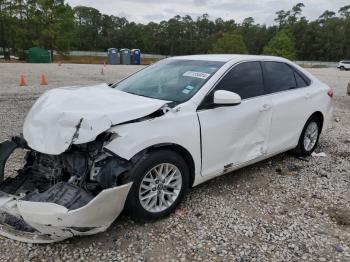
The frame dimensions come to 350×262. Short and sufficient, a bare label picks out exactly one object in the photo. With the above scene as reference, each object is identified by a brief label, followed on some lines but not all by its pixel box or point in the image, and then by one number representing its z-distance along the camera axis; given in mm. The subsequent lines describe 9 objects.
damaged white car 2924
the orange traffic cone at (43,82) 13397
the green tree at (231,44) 75562
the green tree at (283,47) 71312
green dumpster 35219
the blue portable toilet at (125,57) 41219
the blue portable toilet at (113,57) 40656
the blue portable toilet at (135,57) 41562
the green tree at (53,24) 47219
